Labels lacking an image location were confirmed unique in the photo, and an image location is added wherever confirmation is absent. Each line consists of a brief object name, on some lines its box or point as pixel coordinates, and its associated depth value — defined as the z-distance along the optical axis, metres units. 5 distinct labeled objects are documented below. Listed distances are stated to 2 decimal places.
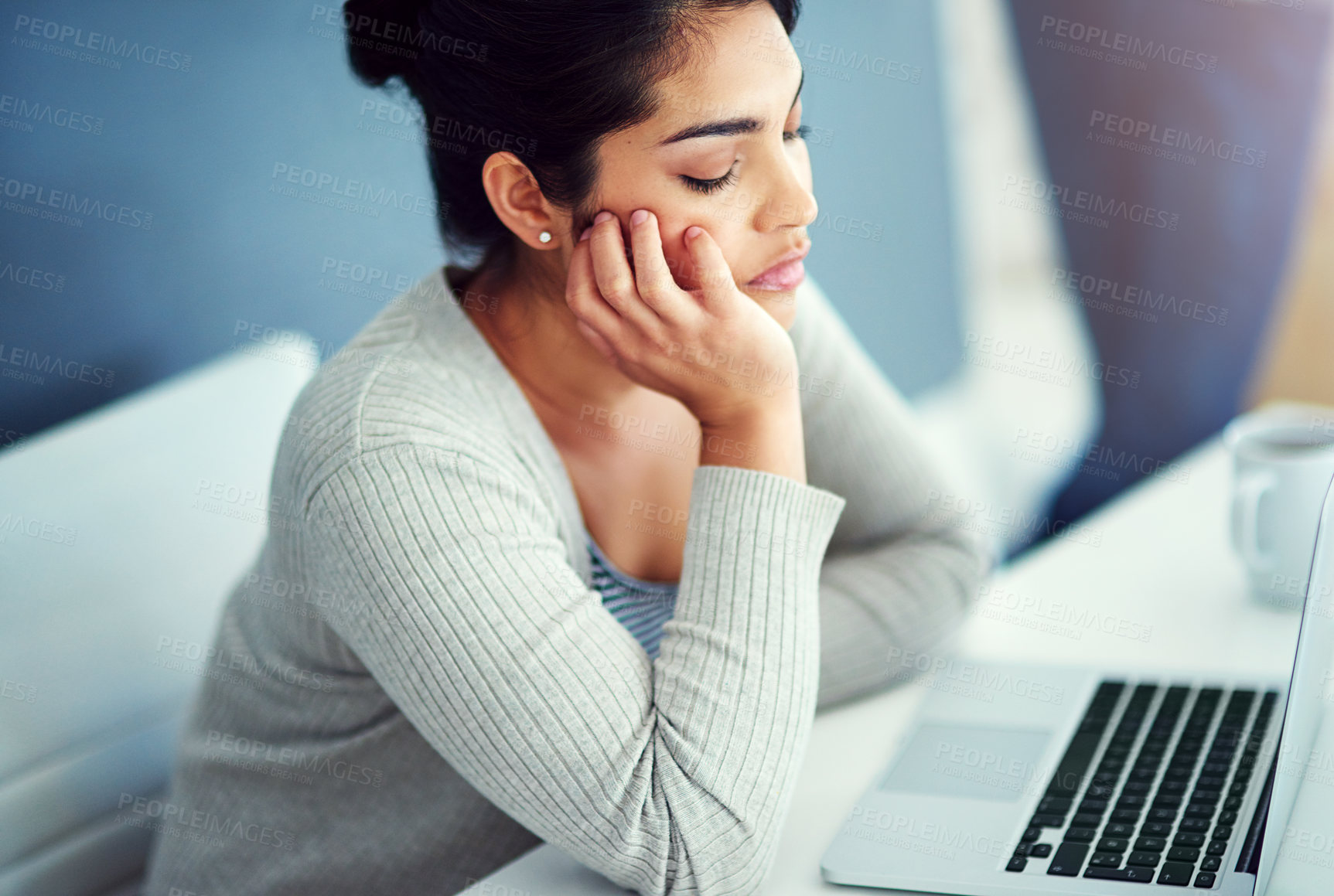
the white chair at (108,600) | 1.94
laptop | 1.67
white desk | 1.80
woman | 1.76
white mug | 1.97
